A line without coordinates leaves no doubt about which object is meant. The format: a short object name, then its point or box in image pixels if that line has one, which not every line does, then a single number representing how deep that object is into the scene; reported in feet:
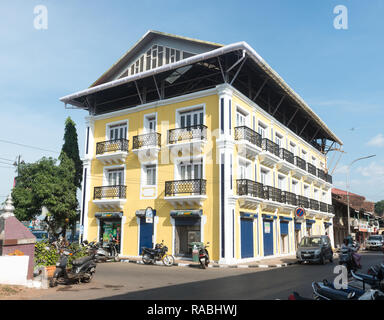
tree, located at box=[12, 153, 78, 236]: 80.07
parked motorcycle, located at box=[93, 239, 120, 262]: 62.77
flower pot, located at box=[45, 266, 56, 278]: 38.29
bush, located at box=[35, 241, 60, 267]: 40.09
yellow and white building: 65.00
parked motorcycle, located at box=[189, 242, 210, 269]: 55.63
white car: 117.19
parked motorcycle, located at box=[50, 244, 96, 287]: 34.96
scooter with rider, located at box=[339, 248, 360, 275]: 38.78
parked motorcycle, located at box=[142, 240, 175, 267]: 62.03
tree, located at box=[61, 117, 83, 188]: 92.53
